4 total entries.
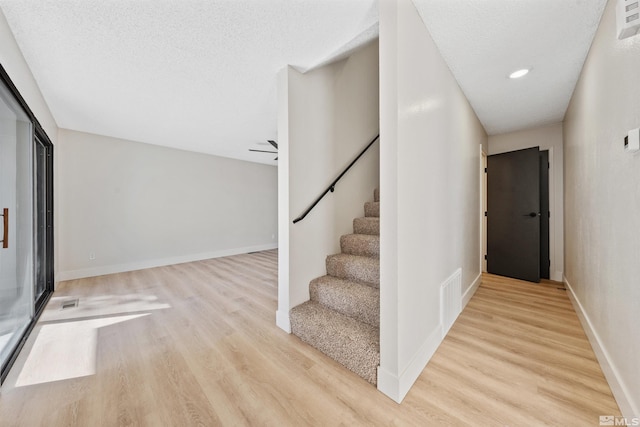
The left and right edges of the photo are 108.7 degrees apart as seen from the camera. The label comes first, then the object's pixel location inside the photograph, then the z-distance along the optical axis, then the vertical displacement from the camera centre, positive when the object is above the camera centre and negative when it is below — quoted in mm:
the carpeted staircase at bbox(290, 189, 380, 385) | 1527 -819
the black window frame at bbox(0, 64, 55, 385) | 1869 -29
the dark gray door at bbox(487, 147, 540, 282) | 3336 -51
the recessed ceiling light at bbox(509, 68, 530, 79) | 2109 +1292
